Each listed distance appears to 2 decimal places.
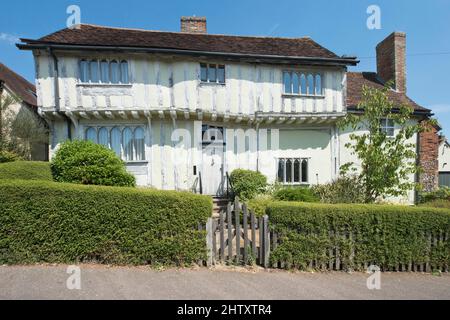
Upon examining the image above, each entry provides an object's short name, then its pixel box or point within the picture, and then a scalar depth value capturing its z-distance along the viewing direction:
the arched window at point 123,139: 9.45
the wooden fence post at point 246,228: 4.67
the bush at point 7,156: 8.16
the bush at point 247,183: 8.74
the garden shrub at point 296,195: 8.12
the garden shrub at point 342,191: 8.37
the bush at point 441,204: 7.41
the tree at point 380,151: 6.80
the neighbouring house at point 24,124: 9.20
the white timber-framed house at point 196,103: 8.88
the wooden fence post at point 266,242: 4.76
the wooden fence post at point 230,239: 4.77
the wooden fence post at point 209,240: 4.71
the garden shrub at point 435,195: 10.24
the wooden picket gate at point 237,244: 4.73
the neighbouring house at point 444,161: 18.44
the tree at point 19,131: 9.08
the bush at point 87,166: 7.08
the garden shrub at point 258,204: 7.62
